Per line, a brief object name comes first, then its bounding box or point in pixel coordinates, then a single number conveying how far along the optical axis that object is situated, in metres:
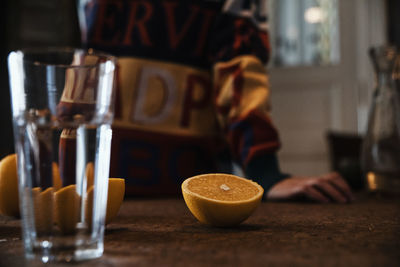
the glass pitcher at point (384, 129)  0.87
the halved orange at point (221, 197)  0.44
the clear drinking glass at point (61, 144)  0.31
